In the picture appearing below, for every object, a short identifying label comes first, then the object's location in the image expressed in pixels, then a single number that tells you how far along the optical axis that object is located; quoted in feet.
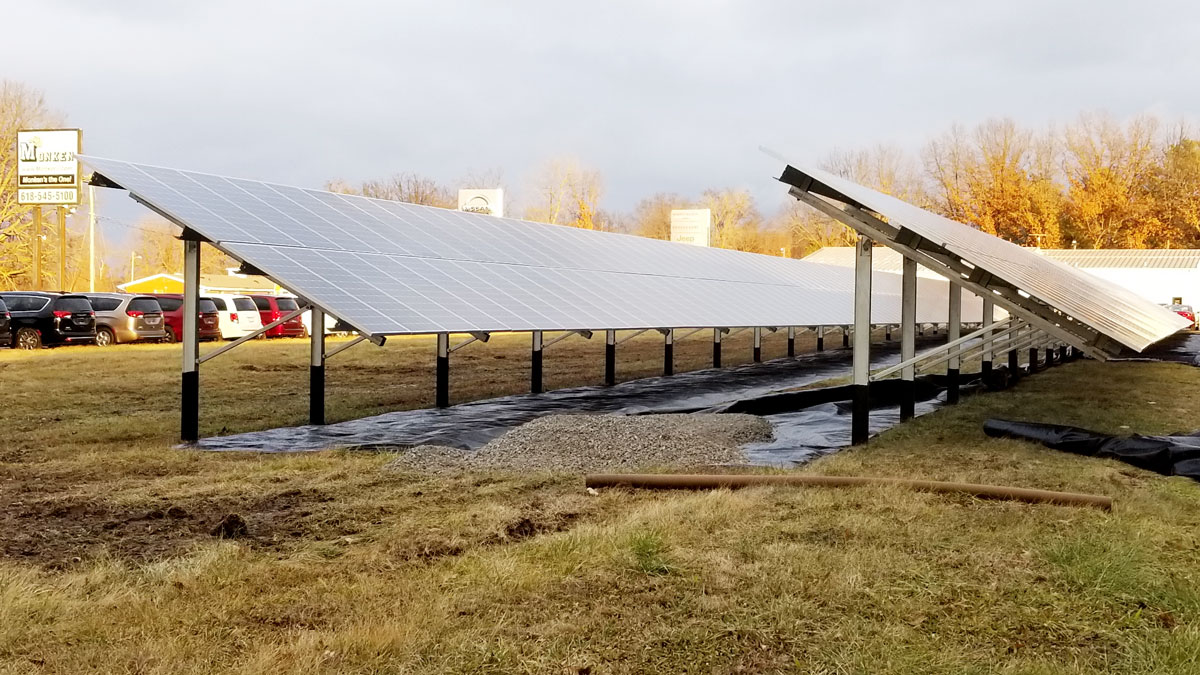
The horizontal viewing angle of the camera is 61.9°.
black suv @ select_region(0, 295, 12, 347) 93.30
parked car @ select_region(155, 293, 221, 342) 109.29
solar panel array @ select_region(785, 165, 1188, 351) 34.52
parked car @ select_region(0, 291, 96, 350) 95.09
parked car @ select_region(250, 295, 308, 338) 121.80
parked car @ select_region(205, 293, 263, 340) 114.52
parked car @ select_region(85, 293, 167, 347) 103.09
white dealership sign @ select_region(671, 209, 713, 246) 245.86
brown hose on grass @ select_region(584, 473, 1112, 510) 27.89
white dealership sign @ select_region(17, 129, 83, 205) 145.28
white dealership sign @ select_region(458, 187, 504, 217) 236.22
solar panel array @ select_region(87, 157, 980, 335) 39.22
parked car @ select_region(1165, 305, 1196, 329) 181.58
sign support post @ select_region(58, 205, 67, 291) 159.53
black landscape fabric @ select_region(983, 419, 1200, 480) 32.99
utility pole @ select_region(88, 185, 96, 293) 163.61
